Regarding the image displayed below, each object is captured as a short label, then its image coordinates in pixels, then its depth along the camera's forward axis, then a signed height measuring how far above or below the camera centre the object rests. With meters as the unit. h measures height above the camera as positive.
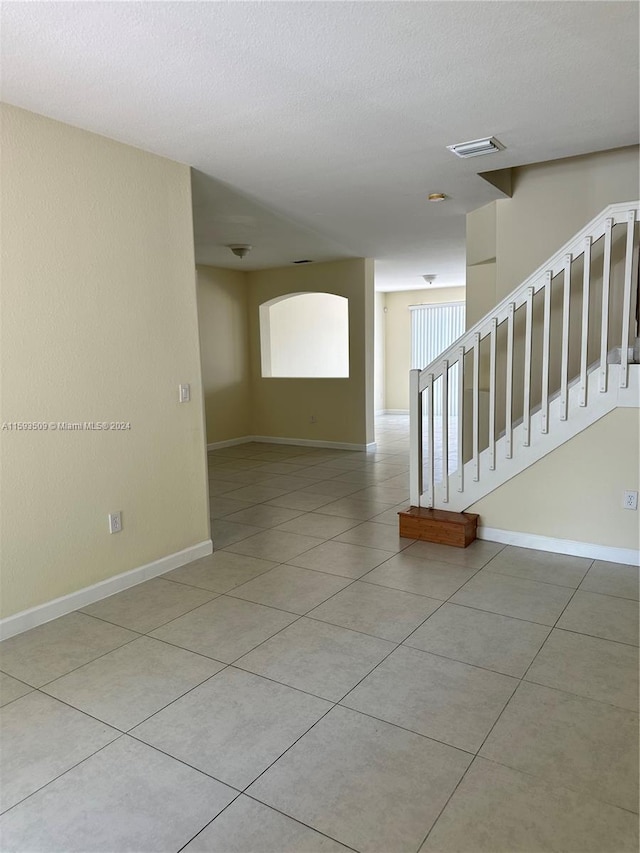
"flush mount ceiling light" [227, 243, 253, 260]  6.35 +1.31
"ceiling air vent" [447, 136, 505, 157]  3.33 +1.27
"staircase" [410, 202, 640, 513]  3.42 -0.07
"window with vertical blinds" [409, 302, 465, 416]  11.28 +0.58
